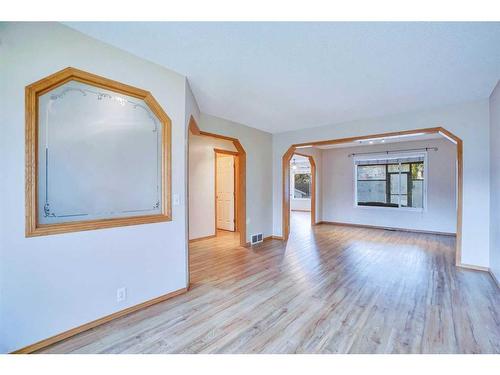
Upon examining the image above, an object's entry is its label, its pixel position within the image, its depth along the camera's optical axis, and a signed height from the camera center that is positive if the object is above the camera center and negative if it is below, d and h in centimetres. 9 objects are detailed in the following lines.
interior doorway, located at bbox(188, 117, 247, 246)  494 +2
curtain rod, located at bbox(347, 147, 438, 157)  605 +99
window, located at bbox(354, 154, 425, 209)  638 +10
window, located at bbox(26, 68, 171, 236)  180 +29
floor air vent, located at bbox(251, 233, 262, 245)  508 -120
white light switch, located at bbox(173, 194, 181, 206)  265 -15
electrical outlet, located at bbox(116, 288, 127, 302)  220 -106
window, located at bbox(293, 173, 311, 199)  1151 +2
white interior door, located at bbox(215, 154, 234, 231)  665 -16
